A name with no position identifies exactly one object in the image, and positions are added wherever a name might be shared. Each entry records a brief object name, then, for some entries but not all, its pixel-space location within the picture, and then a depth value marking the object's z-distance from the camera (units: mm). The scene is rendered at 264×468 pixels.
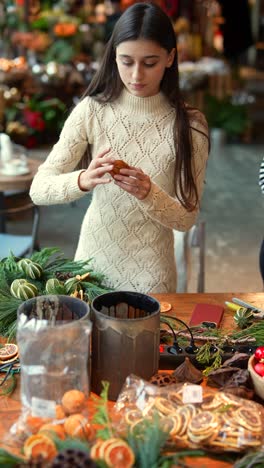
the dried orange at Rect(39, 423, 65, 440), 1110
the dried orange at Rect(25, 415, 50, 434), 1152
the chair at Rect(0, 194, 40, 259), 3272
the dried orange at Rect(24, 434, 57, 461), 1062
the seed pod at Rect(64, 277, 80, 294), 1622
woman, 1812
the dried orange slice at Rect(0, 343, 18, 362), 1475
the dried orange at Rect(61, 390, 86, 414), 1166
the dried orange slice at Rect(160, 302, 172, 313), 1719
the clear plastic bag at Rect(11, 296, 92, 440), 1146
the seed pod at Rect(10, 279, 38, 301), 1577
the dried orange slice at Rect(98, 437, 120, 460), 1062
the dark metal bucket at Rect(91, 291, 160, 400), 1272
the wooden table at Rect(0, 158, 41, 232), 3635
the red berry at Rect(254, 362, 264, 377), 1326
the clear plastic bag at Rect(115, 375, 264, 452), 1148
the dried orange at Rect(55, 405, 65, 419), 1156
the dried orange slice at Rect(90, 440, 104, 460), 1059
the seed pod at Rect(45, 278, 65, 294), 1599
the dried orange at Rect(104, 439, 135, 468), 1058
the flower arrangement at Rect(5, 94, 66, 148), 6088
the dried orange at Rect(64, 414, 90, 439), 1127
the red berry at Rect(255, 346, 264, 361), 1365
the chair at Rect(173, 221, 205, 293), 2613
